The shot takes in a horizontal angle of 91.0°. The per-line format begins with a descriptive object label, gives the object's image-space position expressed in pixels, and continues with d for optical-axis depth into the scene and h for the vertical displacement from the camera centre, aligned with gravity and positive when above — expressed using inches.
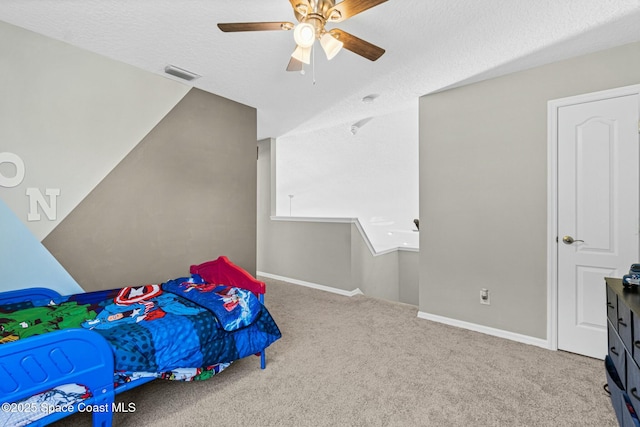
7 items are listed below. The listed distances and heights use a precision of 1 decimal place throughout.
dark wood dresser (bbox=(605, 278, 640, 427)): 48.6 -24.4
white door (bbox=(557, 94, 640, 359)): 88.7 +0.8
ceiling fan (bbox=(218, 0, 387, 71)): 60.9 +37.9
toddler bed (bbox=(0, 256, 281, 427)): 51.4 -25.3
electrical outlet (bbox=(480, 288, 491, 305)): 112.3 -30.3
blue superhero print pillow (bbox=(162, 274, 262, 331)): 76.7 -22.8
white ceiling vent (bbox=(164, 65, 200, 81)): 104.6 +48.3
